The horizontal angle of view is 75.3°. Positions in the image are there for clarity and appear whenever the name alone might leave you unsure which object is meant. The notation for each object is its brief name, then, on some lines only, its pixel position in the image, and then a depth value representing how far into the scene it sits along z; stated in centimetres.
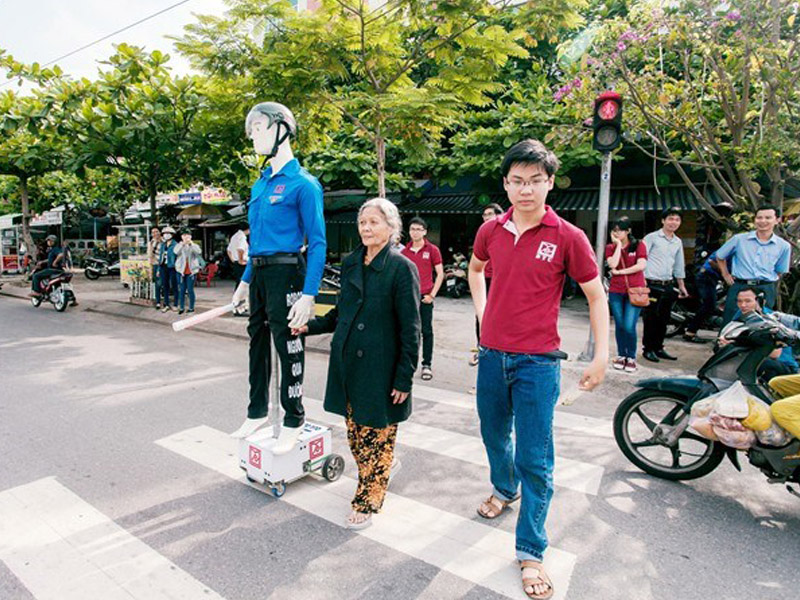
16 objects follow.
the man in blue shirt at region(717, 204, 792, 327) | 550
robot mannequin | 315
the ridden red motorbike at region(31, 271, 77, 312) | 1192
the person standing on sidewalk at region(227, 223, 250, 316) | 819
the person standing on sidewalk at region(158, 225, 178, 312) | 1102
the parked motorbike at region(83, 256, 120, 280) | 2064
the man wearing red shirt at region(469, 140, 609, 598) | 236
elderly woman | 272
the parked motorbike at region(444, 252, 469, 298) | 1386
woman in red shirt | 610
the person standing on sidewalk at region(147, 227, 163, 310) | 1165
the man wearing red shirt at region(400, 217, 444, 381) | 584
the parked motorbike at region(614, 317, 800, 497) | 298
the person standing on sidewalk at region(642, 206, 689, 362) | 652
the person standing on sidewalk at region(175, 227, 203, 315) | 1077
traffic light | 608
